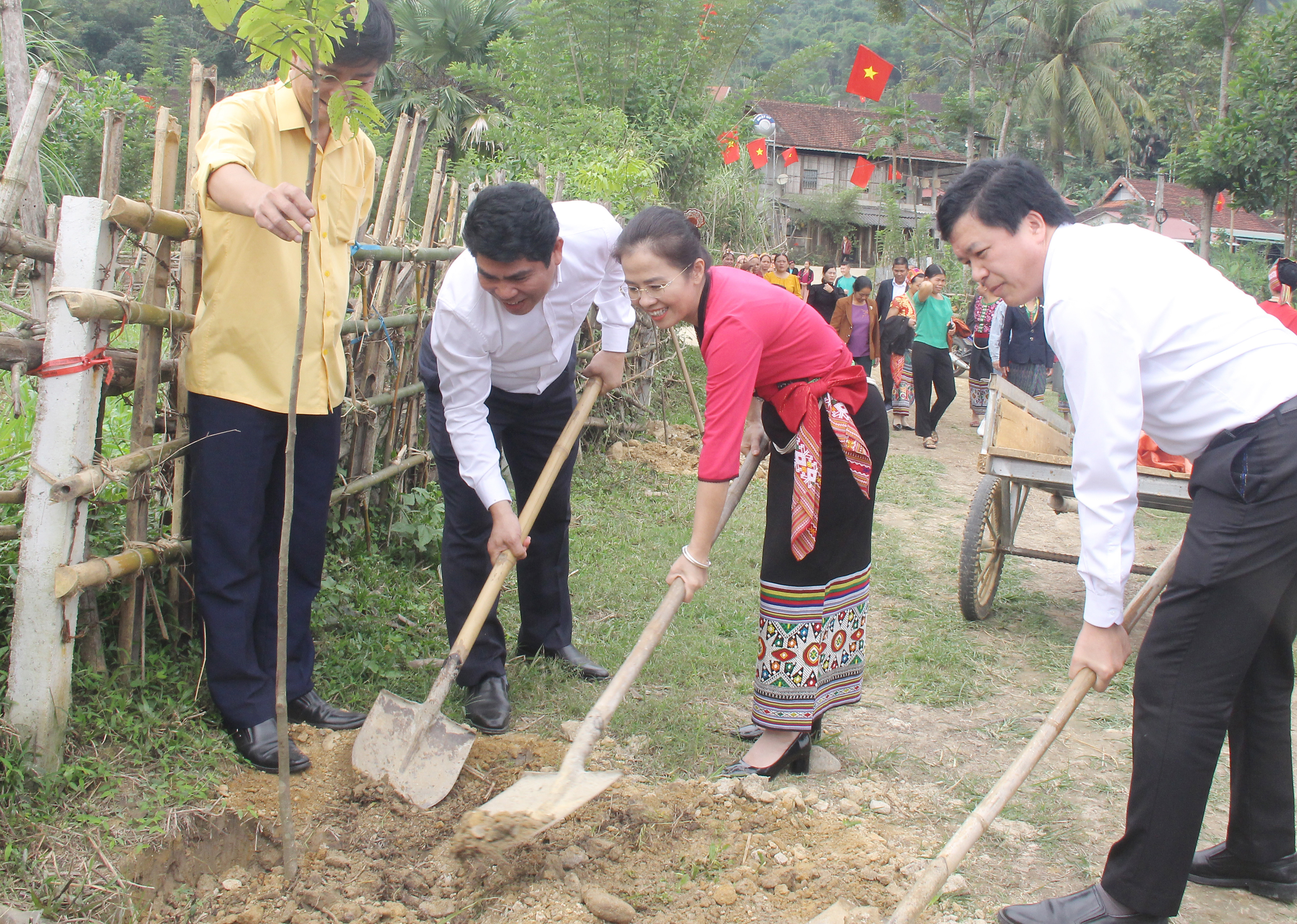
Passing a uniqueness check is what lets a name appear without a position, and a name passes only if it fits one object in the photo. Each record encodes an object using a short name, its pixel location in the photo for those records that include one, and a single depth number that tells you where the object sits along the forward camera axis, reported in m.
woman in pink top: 2.45
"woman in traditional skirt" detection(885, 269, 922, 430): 9.41
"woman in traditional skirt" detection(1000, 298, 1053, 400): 8.29
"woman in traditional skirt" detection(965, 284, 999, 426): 9.31
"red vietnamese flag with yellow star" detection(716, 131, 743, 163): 12.41
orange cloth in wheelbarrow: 4.02
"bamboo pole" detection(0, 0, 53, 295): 2.36
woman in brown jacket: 9.45
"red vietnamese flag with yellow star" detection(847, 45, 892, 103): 16.78
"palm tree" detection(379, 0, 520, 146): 23.36
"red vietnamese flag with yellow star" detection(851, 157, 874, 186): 21.92
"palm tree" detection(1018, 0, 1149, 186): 33.78
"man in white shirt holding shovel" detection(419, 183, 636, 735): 2.50
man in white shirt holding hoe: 1.89
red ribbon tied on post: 2.16
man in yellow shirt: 2.39
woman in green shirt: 8.96
